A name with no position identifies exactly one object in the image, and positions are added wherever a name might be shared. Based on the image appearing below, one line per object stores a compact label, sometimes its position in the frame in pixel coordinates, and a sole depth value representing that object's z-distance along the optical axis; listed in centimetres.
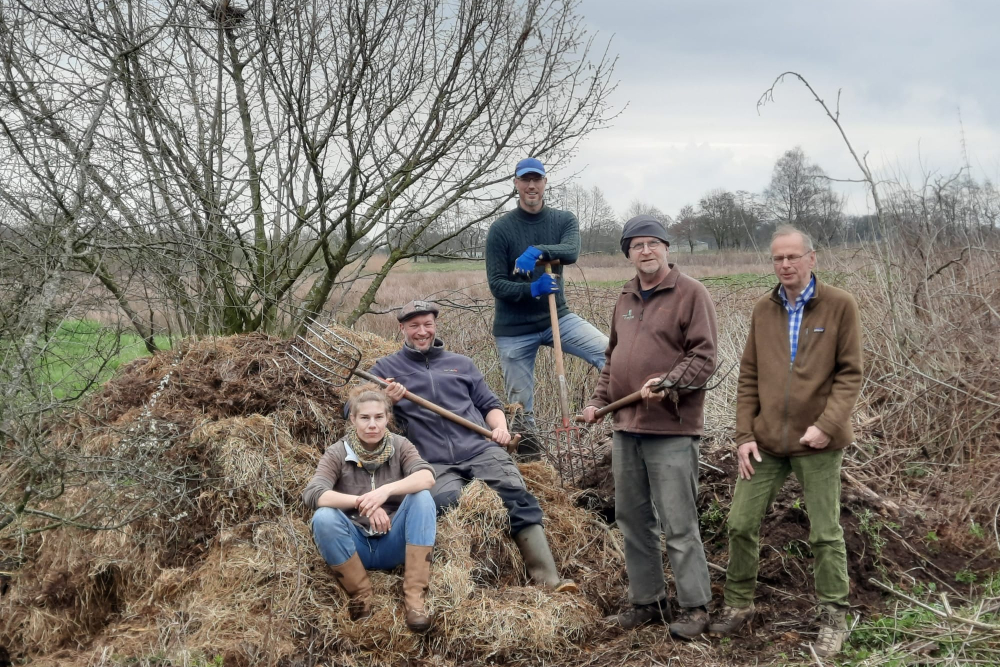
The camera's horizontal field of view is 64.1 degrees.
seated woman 393
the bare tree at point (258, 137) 486
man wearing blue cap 542
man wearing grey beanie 377
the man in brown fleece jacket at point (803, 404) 352
